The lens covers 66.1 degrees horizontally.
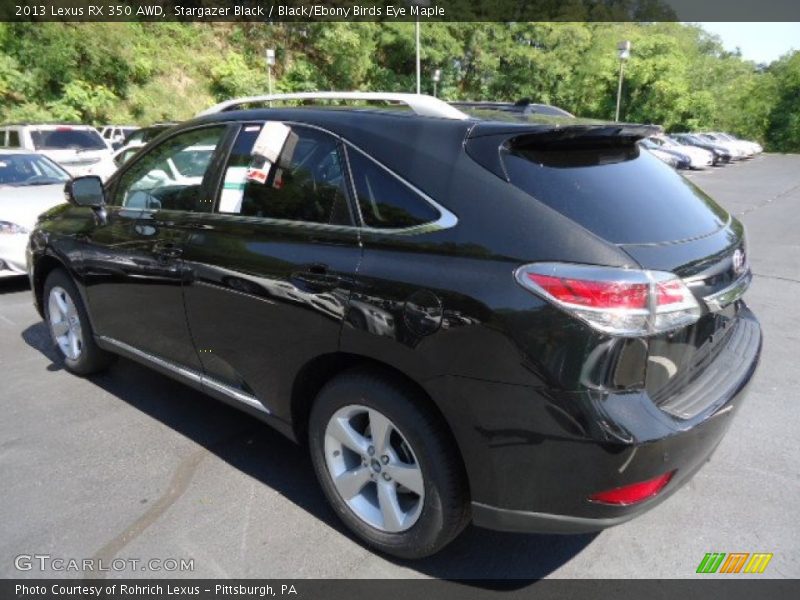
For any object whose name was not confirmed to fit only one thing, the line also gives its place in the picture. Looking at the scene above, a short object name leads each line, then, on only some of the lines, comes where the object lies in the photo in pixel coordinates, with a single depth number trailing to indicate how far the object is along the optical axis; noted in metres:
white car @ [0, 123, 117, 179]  11.64
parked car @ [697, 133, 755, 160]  33.41
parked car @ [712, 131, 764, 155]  36.16
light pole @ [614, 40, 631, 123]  25.39
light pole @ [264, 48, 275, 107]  23.34
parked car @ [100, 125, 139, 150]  18.92
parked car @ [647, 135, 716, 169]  27.70
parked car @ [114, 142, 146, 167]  11.64
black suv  1.94
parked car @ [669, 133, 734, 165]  31.09
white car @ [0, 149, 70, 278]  6.21
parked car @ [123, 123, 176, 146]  14.43
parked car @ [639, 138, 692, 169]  26.26
